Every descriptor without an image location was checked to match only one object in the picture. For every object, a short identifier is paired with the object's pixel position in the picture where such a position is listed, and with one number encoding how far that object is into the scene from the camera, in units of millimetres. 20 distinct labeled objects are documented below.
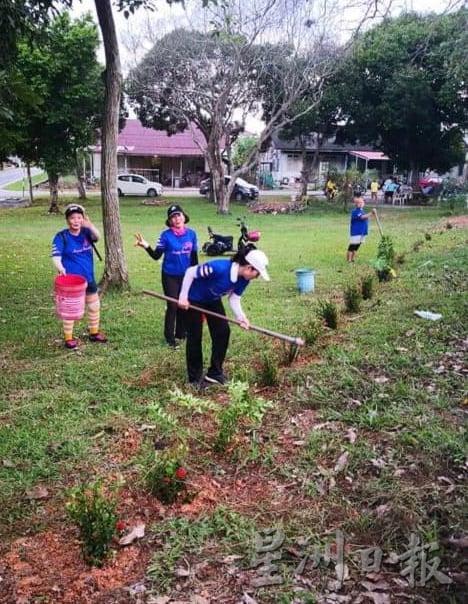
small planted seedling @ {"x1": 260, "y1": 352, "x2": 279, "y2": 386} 4918
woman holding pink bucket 6051
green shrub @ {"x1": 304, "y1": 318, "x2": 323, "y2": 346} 5848
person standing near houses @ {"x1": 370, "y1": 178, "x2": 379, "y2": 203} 30606
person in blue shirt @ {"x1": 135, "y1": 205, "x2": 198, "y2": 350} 6094
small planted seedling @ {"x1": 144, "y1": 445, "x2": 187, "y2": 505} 3281
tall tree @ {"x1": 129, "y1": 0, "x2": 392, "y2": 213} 23938
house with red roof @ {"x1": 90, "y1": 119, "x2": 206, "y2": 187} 44312
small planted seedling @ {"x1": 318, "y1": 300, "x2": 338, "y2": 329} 6414
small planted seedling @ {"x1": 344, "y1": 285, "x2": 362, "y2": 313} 7129
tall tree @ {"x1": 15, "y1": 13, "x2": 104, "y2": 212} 23359
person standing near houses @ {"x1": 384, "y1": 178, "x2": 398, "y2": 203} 30319
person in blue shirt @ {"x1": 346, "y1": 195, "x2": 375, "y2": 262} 11188
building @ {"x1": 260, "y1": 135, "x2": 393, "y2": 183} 45822
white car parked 35094
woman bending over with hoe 4508
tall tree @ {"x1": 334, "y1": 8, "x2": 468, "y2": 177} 25906
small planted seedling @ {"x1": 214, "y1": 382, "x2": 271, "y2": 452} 3822
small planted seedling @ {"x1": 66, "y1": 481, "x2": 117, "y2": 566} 2750
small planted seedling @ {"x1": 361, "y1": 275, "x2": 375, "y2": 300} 7832
